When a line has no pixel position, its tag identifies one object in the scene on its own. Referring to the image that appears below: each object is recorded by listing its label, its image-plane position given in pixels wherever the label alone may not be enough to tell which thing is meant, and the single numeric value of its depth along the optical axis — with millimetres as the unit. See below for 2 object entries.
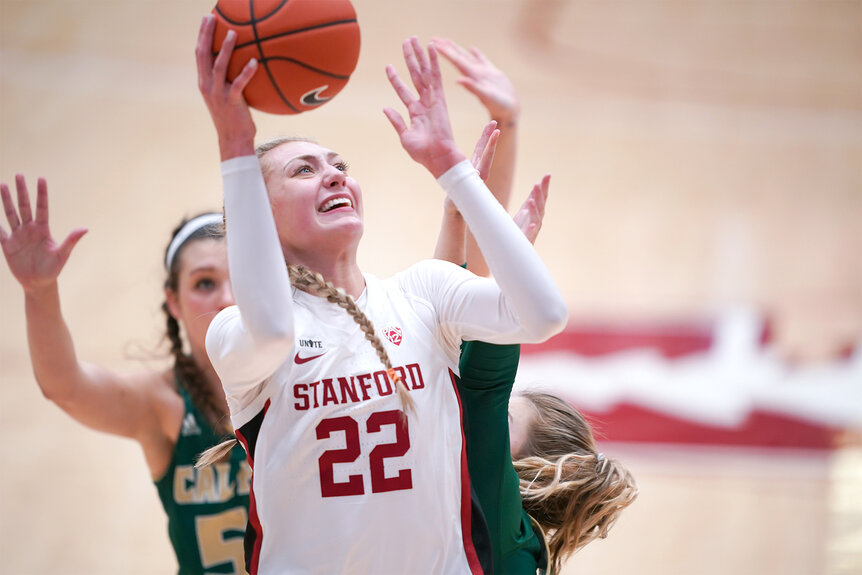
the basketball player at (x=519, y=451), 6905
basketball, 6738
